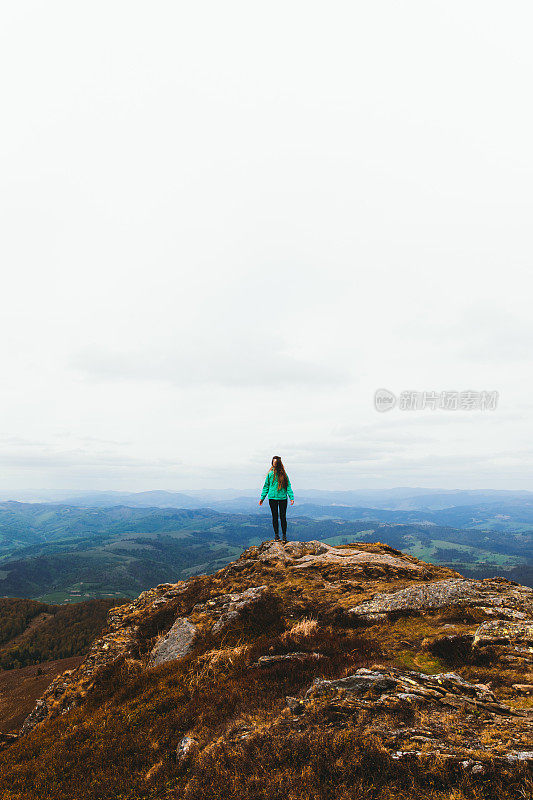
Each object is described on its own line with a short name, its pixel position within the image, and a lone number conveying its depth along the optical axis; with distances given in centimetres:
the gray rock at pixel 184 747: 705
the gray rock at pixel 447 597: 1305
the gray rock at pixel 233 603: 1461
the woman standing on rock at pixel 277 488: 2195
